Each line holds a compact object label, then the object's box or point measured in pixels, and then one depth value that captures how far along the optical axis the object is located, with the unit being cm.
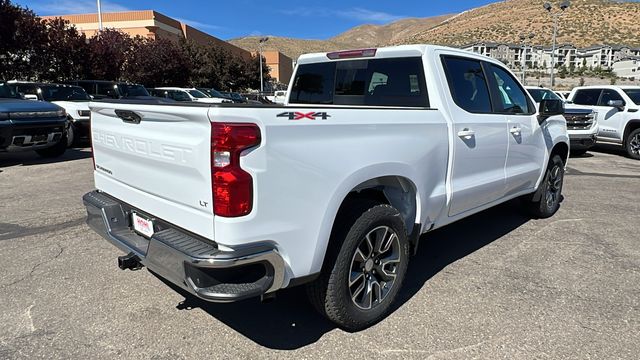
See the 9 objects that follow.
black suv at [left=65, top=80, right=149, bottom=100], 1482
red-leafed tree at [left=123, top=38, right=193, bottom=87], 2788
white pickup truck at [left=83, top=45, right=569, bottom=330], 230
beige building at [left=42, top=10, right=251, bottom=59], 4484
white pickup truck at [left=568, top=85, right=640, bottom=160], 1202
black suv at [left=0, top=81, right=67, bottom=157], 833
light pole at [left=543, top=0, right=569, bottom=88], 2671
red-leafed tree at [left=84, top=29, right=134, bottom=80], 2191
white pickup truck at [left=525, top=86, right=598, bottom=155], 1129
